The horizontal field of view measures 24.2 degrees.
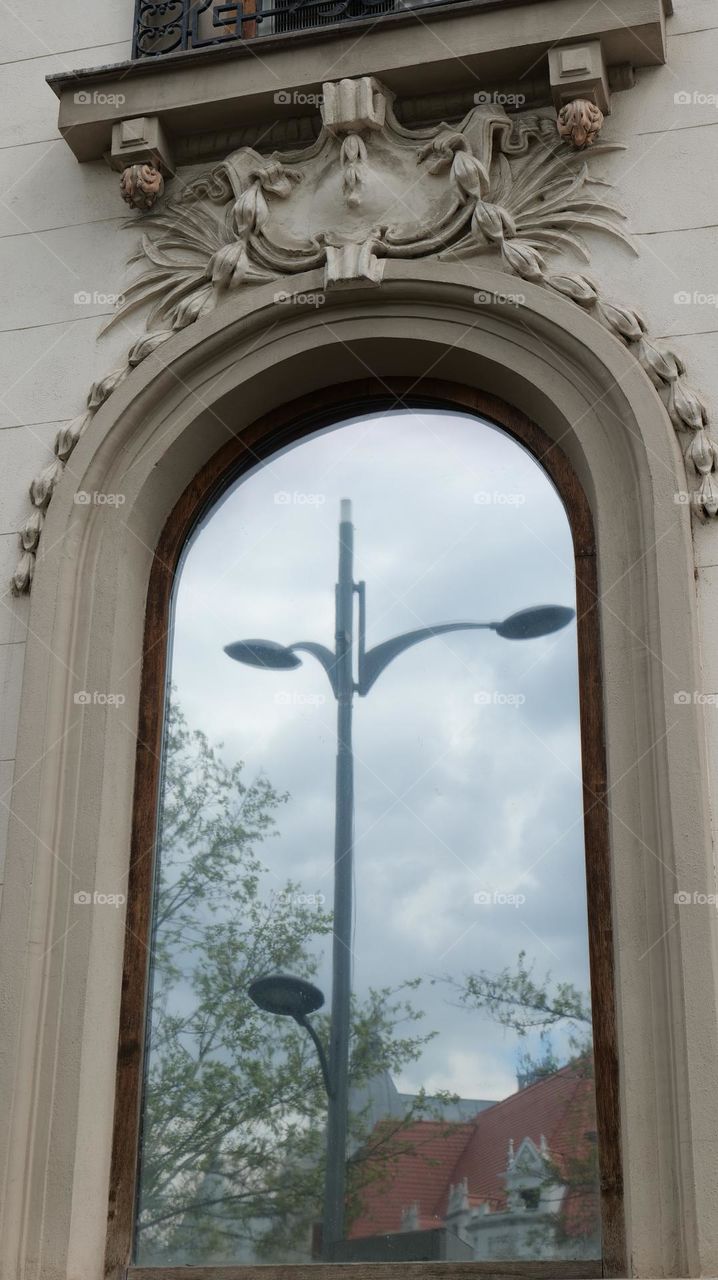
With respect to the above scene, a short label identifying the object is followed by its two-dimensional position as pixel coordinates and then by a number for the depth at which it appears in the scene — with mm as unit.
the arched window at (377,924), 5656
